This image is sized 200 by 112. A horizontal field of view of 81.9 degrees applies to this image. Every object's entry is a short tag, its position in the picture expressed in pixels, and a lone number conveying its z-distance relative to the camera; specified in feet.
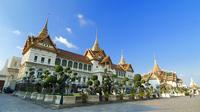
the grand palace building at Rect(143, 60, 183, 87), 206.82
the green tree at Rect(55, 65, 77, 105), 48.08
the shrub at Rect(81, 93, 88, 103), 50.11
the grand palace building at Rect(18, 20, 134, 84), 94.37
